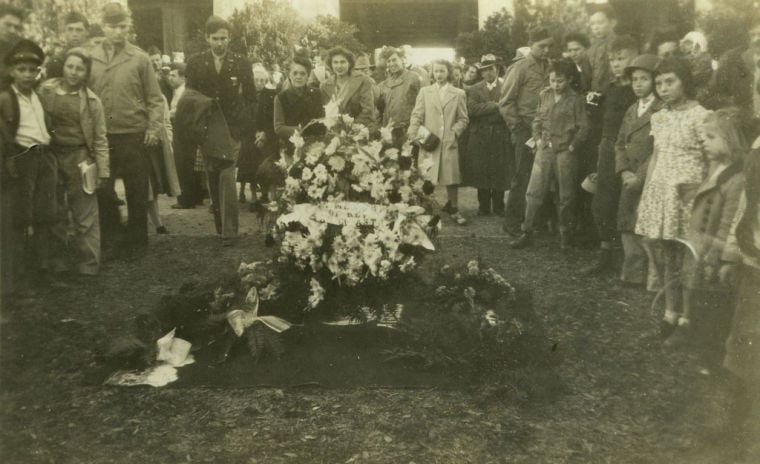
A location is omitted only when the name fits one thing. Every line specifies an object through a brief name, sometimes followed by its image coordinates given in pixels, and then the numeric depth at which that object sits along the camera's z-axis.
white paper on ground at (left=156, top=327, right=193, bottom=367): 4.48
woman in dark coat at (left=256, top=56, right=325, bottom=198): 7.56
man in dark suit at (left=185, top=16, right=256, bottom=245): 7.20
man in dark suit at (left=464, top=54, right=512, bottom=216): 9.22
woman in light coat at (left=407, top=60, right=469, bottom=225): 8.98
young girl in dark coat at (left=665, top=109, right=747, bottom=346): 4.42
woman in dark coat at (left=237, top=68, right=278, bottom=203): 8.45
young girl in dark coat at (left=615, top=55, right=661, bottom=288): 5.64
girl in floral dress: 4.89
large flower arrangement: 4.89
